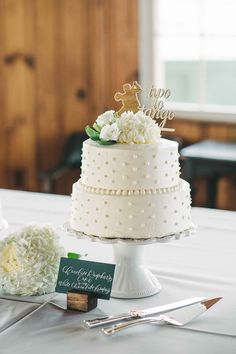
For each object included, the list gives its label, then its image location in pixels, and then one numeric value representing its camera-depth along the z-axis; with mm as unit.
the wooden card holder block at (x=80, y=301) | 1729
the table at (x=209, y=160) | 3509
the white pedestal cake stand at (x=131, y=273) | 1804
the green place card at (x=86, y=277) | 1738
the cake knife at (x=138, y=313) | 1676
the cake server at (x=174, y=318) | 1658
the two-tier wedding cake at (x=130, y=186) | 1752
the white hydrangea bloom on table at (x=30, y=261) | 1771
